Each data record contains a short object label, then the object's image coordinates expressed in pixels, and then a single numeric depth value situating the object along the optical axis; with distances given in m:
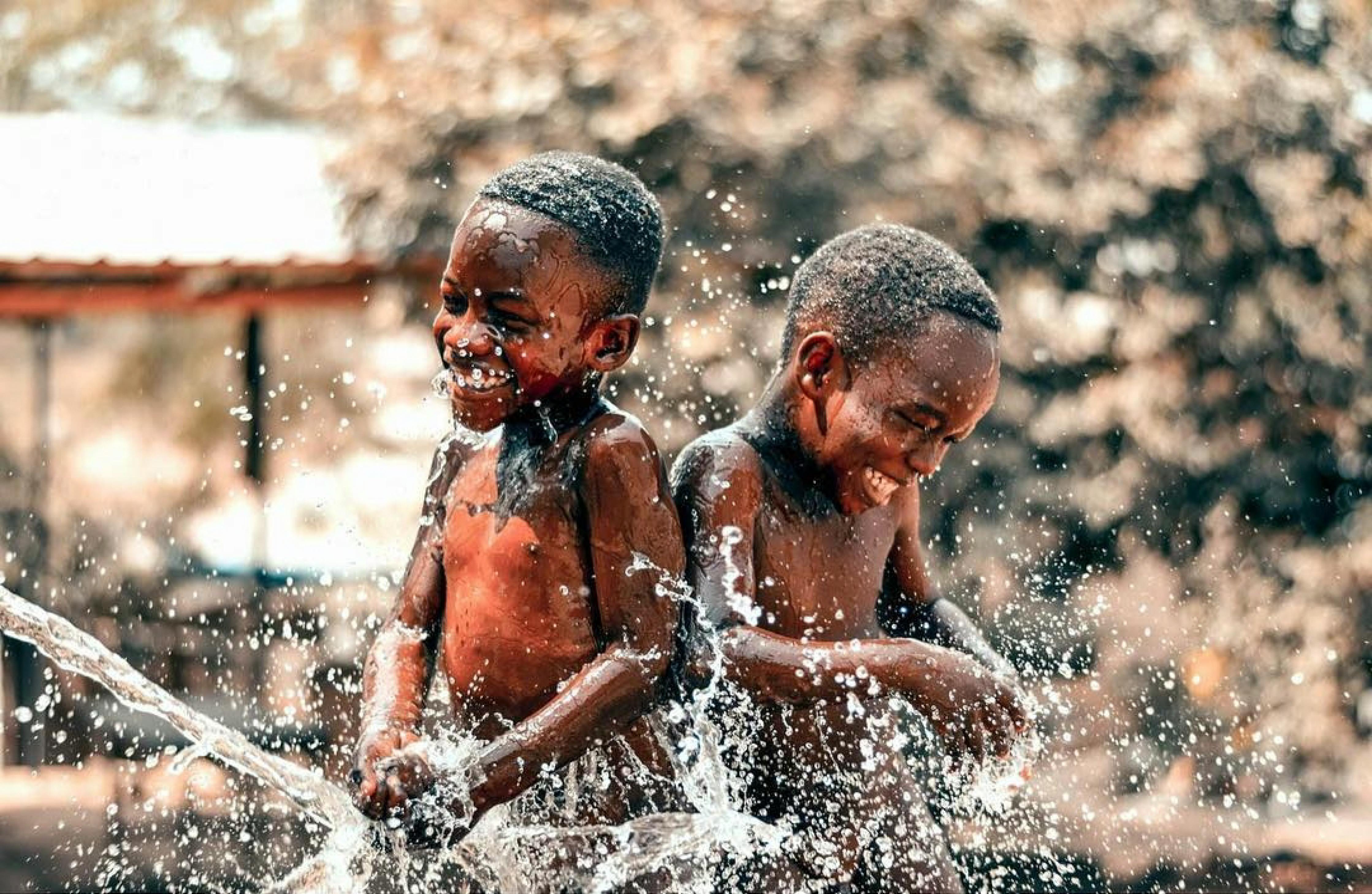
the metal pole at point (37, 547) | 17.11
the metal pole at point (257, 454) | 17.45
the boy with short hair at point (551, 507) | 4.96
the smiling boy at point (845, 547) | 5.13
